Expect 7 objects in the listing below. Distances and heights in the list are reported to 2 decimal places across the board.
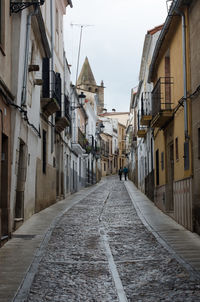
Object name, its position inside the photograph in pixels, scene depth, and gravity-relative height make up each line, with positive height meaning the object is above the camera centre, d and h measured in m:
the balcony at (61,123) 21.28 +2.50
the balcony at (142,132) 24.96 +2.44
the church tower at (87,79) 85.19 +17.71
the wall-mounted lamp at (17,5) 10.73 +3.87
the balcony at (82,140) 32.82 +2.75
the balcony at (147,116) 20.21 +2.61
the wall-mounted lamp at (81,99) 25.86 +4.36
